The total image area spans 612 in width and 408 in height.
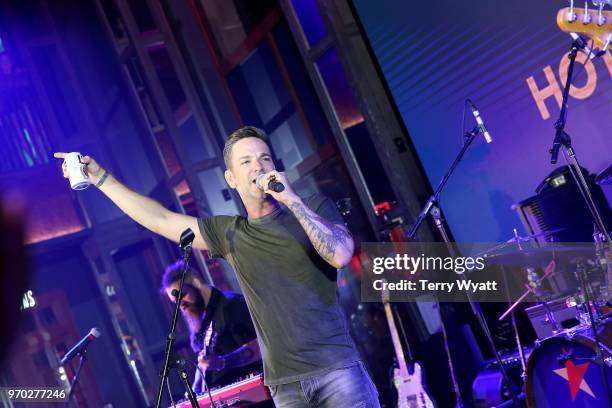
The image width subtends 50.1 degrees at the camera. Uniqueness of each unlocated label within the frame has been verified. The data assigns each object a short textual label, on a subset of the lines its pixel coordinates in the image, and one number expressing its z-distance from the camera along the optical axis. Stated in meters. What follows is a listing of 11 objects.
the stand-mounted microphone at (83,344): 4.55
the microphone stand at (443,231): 4.12
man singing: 2.22
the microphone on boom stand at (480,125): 4.15
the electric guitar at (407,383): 4.98
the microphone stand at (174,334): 2.58
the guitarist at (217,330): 5.36
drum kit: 3.49
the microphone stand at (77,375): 4.45
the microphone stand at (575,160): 3.41
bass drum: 3.51
